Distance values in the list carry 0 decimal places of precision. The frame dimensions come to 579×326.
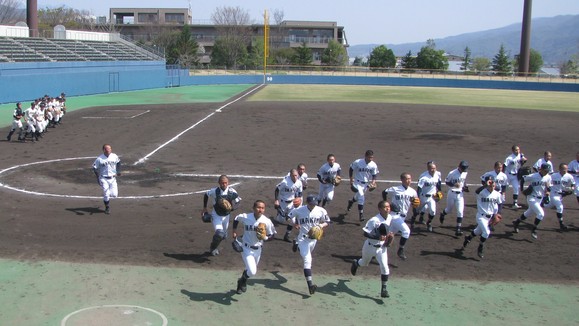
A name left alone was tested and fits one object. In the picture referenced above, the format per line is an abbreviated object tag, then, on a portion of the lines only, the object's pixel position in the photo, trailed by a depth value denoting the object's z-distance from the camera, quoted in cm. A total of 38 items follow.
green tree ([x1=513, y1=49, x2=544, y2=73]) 10712
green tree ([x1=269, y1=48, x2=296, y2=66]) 9556
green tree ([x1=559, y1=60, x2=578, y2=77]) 11279
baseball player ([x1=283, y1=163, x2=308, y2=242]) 1297
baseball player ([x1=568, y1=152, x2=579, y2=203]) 1582
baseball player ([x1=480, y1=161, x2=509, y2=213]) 1430
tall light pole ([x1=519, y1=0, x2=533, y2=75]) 9000
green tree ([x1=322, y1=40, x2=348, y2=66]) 9656
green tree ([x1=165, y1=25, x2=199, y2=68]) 8575
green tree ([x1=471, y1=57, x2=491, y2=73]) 11567
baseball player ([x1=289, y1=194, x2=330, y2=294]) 1013
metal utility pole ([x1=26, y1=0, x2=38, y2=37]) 5489
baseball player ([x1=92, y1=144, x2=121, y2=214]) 1458
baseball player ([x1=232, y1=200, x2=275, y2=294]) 974
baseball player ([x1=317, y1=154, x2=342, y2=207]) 1434
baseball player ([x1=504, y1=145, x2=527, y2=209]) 1662
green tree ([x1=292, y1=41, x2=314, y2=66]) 9356
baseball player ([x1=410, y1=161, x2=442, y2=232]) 1373
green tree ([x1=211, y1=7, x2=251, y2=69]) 9244
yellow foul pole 7012
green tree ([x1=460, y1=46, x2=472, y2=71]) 11896
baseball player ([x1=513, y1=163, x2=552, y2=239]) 1372
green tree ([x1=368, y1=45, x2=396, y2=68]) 10131
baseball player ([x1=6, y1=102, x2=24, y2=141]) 2508
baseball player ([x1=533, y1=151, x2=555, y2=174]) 1536
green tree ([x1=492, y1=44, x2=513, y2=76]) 10250
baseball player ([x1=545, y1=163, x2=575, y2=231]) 1438
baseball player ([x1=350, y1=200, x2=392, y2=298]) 984
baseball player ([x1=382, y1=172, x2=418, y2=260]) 1230
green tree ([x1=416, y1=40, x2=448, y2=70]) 9612
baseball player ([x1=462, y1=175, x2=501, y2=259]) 1209
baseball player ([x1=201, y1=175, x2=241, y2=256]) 1132
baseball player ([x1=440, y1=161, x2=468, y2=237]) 1373
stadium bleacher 4384
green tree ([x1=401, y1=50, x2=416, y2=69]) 9921
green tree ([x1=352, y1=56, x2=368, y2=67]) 12456
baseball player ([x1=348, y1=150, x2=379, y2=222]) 1458
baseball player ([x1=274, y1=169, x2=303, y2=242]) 1293
